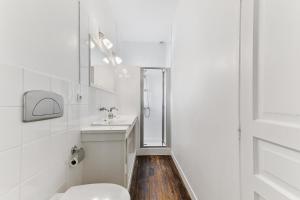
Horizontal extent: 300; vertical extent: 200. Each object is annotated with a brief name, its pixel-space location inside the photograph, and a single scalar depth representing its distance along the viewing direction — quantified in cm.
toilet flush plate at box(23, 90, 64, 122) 96
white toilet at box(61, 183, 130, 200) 115
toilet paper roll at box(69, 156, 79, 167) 146
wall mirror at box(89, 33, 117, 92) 229
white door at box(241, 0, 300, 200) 71
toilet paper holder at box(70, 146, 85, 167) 147
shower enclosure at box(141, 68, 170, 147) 430
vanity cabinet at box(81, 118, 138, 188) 175
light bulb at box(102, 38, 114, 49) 290
